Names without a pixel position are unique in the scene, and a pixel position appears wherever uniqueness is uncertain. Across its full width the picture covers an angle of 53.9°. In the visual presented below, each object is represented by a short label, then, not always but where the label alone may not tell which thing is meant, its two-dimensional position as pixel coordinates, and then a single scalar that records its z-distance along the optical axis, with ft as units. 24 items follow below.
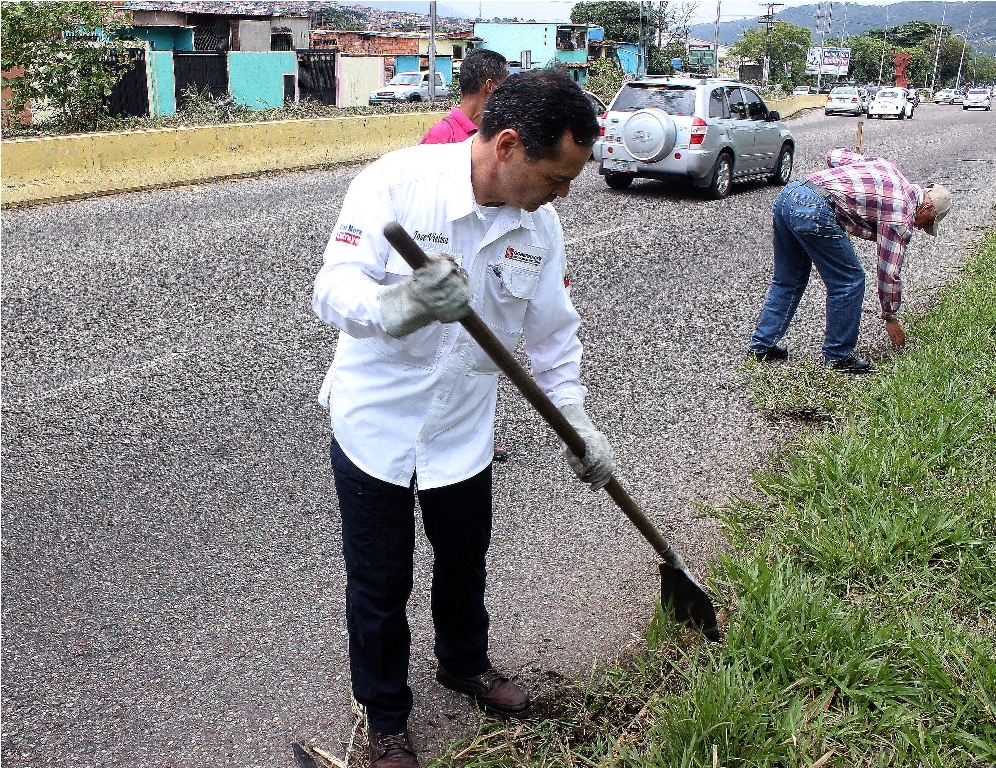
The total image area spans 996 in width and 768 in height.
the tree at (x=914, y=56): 352.69
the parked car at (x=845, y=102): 119.85
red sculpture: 345.72
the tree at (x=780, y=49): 213.87
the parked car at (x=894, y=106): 122.72
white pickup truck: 108.68
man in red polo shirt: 16.14
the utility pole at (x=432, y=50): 66.80
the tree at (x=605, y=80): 88.03
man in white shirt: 7.29
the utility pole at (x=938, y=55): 342.95
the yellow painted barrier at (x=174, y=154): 33.76
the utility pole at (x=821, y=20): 324.39
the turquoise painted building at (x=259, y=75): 91.40
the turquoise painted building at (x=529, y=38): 194.29
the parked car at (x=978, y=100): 167.53
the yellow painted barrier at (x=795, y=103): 112.59
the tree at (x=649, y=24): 177.58
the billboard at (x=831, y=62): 280.25
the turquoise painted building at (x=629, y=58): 199.93
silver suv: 40.24
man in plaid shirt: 17.97
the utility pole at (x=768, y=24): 193.67
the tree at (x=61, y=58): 40.86
